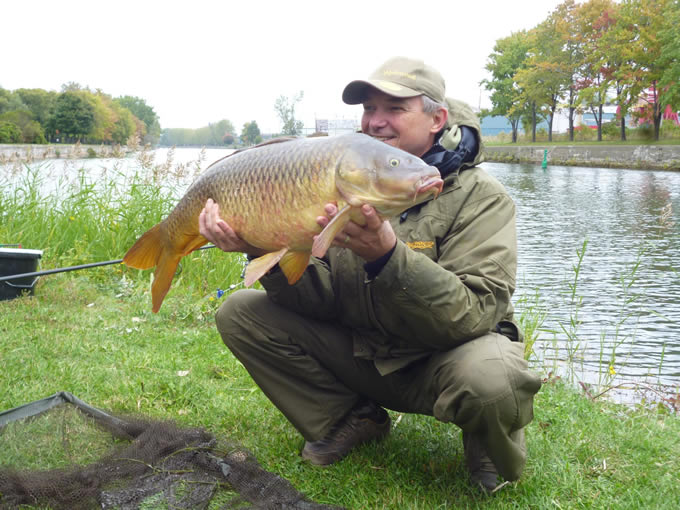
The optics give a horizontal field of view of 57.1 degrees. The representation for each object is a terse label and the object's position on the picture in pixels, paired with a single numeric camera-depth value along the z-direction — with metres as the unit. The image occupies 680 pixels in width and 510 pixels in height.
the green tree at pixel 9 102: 51.47
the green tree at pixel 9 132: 38.72
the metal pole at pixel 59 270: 2.62
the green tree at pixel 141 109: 86.45
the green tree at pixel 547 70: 37.88
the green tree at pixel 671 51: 25.09
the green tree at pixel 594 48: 33.02
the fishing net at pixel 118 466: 1.73
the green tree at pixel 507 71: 46.59
